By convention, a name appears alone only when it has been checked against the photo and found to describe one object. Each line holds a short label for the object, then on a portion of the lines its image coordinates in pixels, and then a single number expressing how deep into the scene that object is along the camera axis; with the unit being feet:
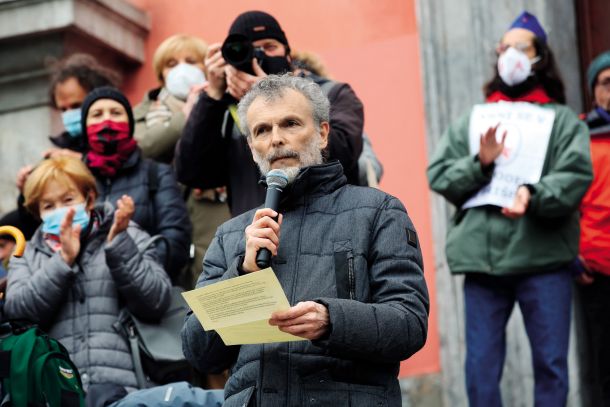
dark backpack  20.01
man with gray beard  15.98
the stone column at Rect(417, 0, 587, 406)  28.27
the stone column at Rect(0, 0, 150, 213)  32.04
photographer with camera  20.85
